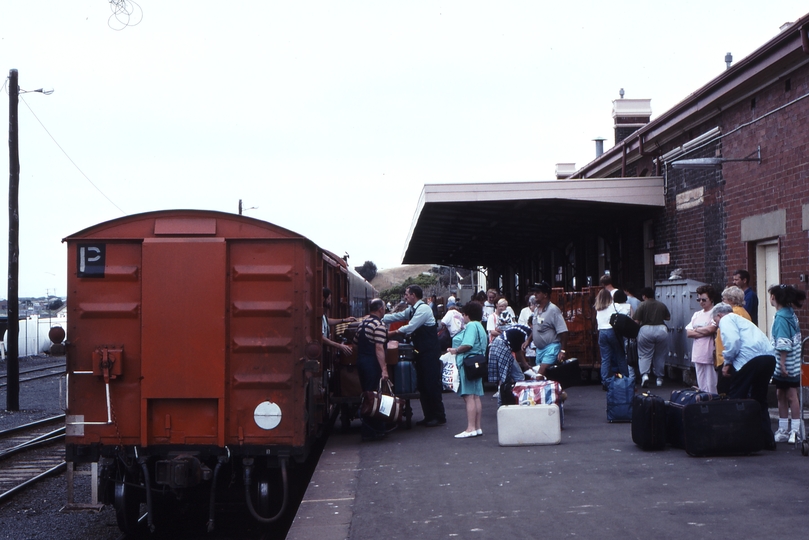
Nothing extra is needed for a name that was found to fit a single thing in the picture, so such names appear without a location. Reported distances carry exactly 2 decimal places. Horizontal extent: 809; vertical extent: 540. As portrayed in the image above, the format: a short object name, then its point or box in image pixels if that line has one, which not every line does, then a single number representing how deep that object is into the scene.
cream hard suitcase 9.98
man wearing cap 12.23
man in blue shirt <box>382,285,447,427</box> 11.62
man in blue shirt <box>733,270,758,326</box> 12.41
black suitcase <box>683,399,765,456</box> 8.79
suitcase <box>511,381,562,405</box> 10.77
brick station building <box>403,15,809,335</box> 13.68
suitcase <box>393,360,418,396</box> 11.91
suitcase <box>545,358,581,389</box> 12.46
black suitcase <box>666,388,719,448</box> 9.45
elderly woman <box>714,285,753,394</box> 9.51
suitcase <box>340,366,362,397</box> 11.80
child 9.05
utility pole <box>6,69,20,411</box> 20.20
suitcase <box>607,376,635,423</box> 11.68
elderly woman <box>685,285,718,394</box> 10.41
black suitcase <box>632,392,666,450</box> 9.29
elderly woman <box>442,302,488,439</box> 10.61
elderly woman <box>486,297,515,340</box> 15.48
